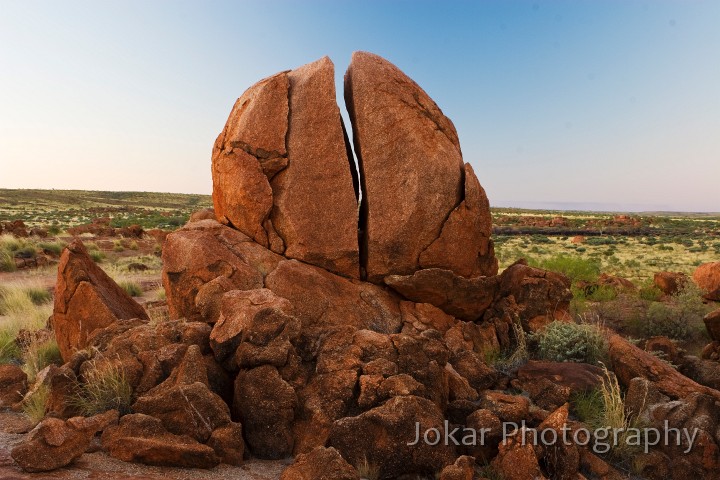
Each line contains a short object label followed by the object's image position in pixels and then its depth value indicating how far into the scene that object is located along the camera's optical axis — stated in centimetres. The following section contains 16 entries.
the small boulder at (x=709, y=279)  1519
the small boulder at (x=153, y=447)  502
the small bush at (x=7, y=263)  2123
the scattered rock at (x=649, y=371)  717
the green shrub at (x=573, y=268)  1736
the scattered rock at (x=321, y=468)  477
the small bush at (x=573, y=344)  895
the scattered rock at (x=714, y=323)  1043
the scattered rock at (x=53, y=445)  455
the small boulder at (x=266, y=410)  580
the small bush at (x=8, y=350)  939
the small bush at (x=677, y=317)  1244
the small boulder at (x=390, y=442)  549
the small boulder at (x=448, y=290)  952
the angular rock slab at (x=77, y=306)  862
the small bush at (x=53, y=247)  2538
